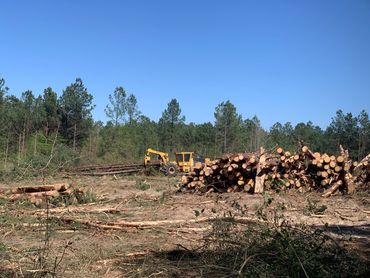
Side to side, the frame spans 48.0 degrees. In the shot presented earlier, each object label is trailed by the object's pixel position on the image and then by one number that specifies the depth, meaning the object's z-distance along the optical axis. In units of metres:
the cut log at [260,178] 11.09
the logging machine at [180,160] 28.39
